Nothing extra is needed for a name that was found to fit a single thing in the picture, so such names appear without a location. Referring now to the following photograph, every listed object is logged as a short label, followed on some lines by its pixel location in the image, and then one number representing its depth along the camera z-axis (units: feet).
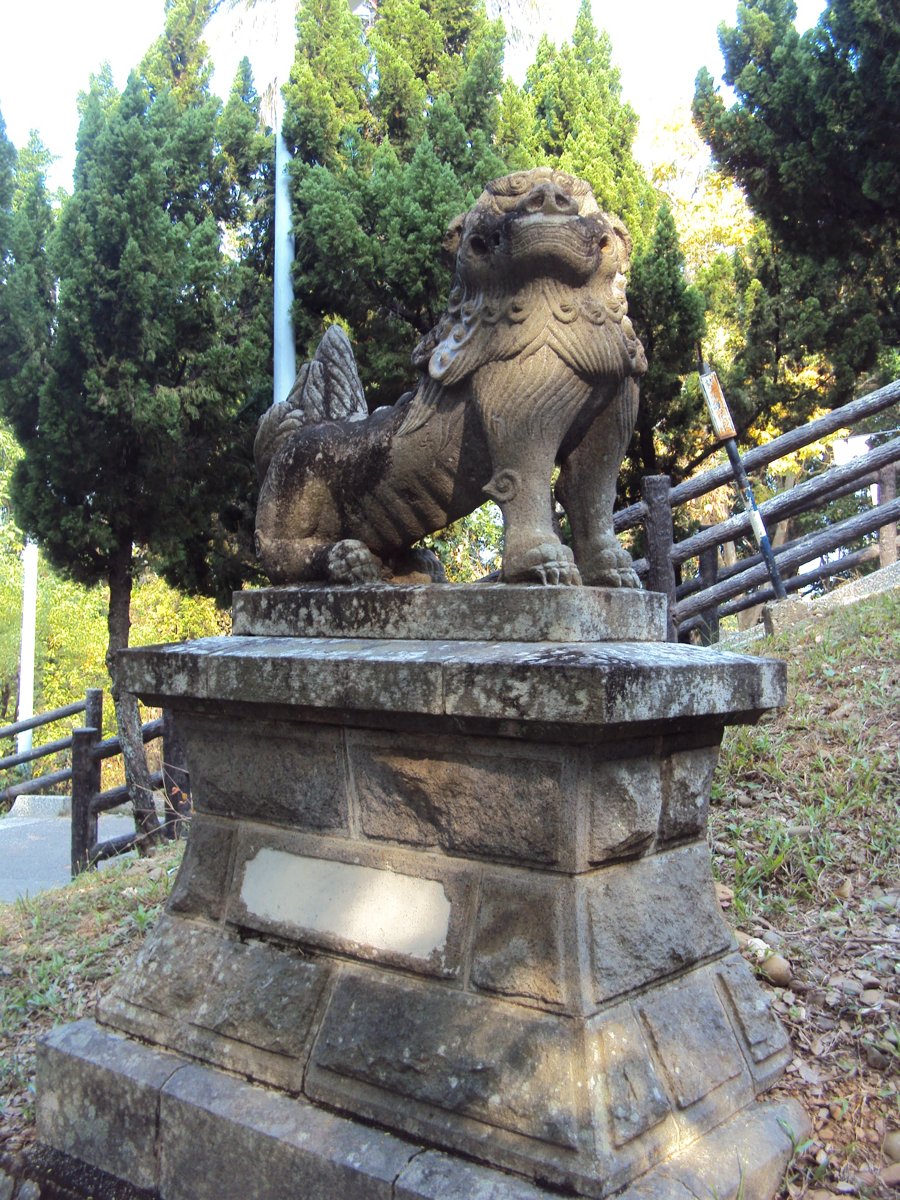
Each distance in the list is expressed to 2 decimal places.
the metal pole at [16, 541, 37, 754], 42.34
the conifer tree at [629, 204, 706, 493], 22.62
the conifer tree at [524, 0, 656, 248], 24.27
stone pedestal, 5.64
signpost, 19.77
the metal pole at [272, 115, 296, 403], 22.38
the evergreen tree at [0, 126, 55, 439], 21.04
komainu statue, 7.07
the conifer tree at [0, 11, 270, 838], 20.59
